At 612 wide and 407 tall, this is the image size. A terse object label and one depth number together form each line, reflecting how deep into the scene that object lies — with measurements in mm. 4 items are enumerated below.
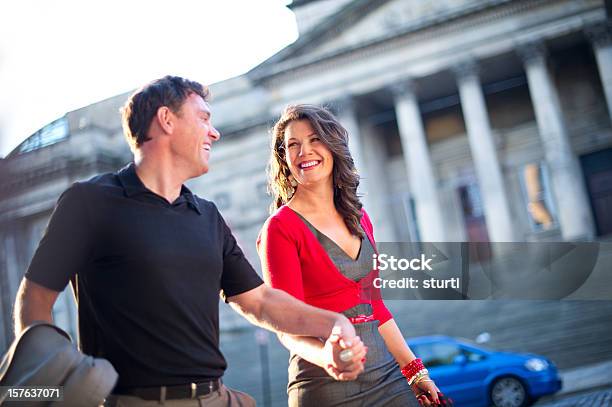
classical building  23484
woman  2459
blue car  10578
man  2031
